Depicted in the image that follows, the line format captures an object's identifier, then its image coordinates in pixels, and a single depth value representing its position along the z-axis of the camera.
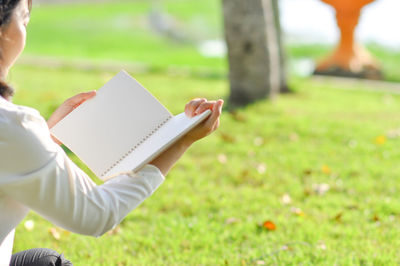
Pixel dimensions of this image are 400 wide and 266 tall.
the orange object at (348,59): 9.39
